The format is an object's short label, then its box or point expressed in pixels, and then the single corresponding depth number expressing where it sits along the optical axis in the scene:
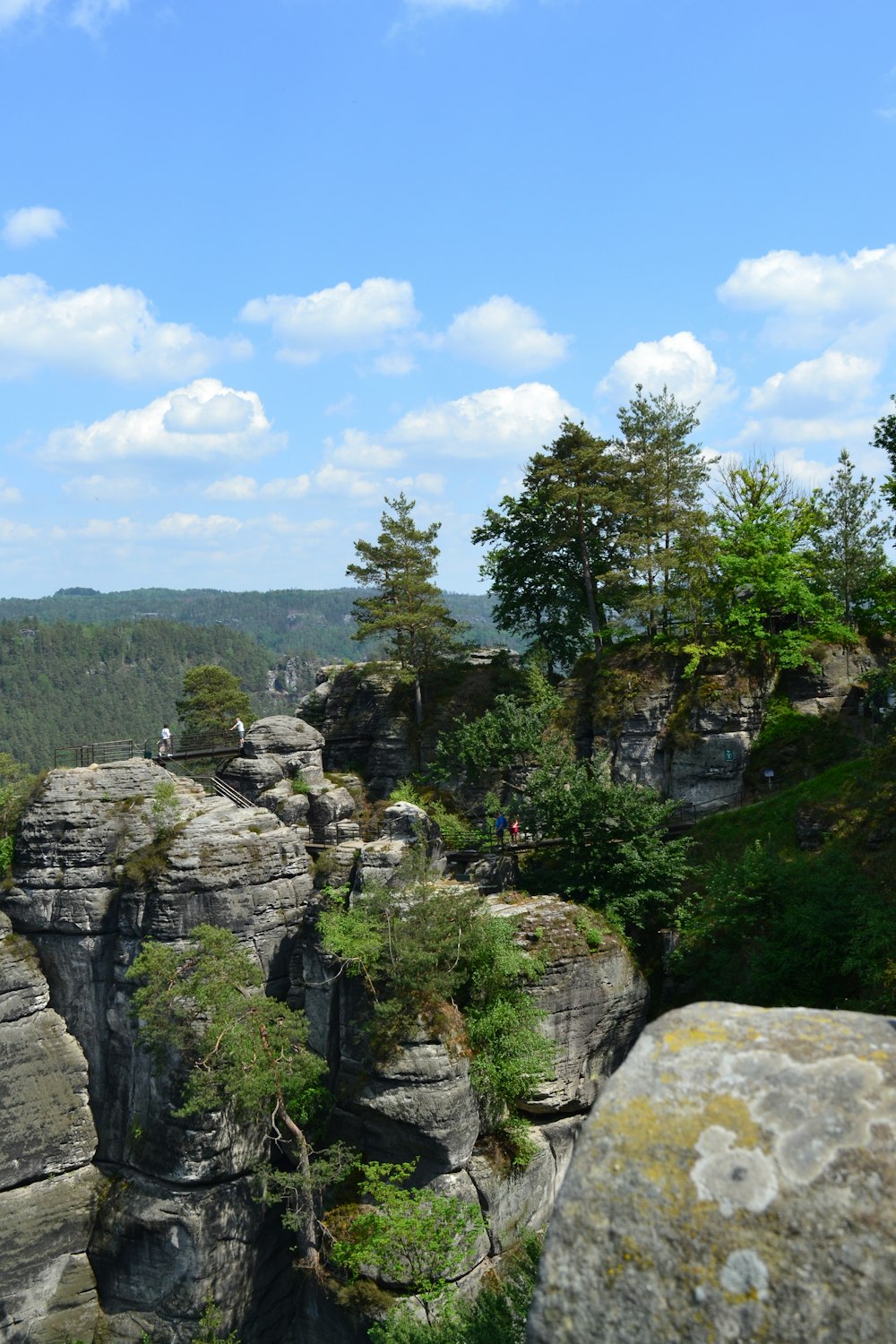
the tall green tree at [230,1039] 23.38
